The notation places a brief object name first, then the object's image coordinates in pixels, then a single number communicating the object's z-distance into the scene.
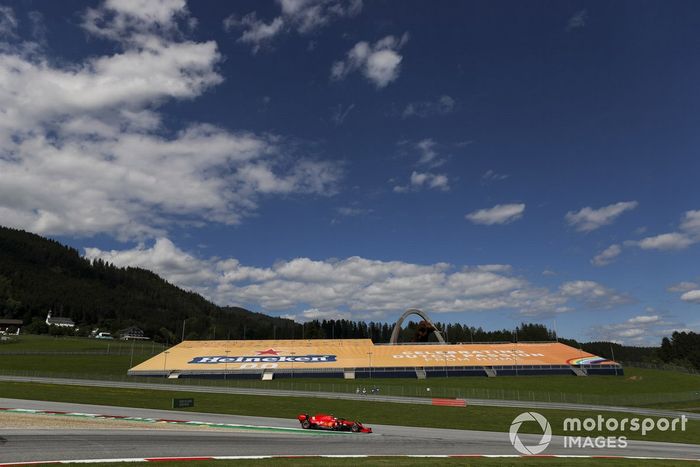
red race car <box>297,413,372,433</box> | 36.91
